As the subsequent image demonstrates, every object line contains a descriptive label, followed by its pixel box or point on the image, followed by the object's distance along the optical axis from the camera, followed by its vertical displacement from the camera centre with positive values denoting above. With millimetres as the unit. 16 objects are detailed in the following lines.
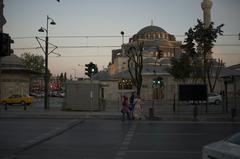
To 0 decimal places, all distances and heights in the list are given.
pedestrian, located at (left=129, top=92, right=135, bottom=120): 17320 -1378
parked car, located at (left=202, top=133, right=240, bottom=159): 4067 -1054
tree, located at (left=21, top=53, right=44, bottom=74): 70679 +6846
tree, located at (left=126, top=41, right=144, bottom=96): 37753 +1396
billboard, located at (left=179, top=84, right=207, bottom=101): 20249 -582
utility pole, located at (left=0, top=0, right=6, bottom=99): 8123 +2133
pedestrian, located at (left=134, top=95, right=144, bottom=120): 17256 -1595
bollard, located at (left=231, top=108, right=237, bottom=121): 17799 -1933
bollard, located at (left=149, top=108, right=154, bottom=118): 17845 -1911
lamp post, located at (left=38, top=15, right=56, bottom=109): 24658 +1983
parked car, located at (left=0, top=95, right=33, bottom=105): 33525 -1740
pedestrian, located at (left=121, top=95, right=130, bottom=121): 16683 -1362
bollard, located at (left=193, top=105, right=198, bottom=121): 17522 -2024
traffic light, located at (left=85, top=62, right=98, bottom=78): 19421 +1230
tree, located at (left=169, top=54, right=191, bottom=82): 38778 +2468
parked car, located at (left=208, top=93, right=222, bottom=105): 33207 -1873
